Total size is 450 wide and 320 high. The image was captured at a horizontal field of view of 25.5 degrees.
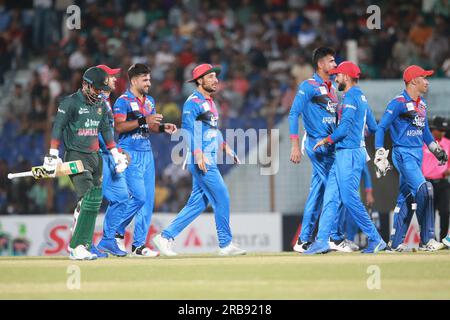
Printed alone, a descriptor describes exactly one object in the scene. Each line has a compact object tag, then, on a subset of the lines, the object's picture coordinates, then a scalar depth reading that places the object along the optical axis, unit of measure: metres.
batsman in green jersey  12.44
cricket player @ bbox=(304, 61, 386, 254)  12.95
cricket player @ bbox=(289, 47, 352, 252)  13.50
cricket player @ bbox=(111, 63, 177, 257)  13.50
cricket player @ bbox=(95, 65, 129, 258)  13.44
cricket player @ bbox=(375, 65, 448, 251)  13.48
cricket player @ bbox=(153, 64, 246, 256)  13.15
